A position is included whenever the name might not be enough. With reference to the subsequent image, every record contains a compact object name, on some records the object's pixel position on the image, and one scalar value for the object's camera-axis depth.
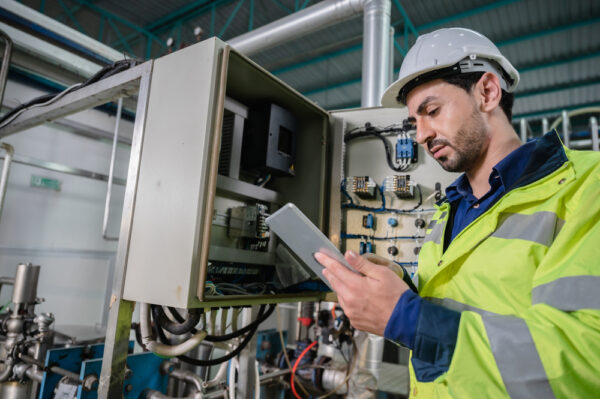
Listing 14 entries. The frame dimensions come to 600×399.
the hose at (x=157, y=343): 1.14
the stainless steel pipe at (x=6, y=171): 2.14
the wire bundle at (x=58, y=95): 1.31
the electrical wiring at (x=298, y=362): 2.00
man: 0.50
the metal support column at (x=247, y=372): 1.57
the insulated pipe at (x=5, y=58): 1.95
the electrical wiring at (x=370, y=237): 1.61
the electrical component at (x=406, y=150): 1.61
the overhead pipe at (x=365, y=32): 2.17
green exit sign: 3.16
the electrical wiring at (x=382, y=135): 1.65
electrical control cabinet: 1.04
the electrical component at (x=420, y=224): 1.56
